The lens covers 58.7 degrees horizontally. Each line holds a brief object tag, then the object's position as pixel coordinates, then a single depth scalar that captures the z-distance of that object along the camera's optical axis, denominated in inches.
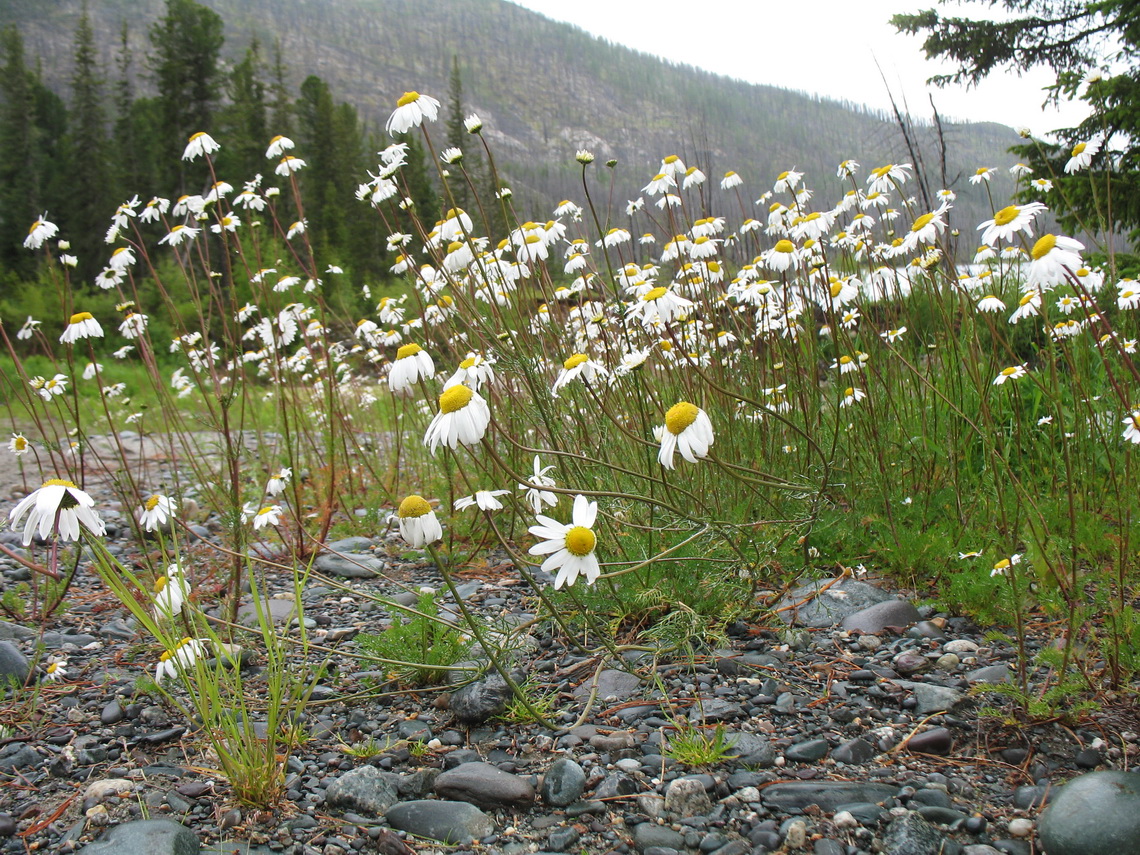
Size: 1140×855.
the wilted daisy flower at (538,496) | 19.7
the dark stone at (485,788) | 15.4
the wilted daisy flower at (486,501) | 17.3
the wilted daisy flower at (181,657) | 15.5
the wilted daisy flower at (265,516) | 23.9
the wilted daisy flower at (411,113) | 22.9
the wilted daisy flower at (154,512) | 21.0
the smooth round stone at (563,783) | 15.4
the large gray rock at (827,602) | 21.3
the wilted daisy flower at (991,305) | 25.0
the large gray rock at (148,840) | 13.9
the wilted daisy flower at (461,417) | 15.9
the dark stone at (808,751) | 16.0
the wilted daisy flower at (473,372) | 18.5
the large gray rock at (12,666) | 19.6
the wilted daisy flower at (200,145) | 29.6
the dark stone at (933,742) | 16.0
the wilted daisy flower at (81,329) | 27.1
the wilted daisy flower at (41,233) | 29.0
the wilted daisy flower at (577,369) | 20.0
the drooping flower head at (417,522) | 16.5
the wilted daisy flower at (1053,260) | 14.9
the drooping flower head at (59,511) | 15.7
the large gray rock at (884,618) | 20.5
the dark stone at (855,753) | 15.9
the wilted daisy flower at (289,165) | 28.0
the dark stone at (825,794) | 14.7
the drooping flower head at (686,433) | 16.5
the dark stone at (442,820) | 14.8
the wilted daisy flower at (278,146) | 30.7
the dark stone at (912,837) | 13.6
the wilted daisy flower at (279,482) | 29.1
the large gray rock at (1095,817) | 13.1
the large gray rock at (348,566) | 27.6
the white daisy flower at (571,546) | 16.0
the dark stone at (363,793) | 15.5
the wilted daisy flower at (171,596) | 16.2
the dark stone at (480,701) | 17.9
